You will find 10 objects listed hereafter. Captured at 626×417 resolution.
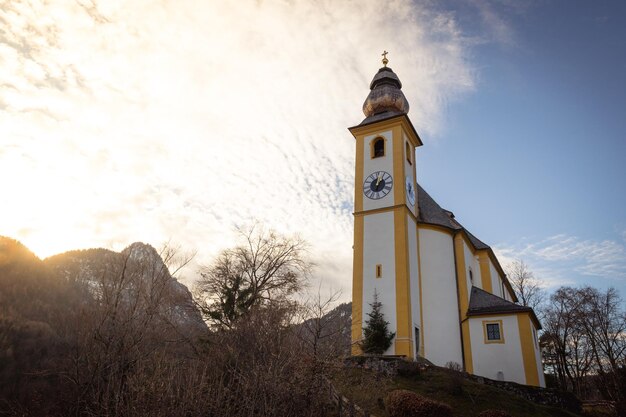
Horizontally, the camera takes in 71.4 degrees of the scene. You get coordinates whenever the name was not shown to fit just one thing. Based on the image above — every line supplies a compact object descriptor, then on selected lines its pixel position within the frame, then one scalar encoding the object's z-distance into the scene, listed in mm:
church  21594
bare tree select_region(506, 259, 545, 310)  41719
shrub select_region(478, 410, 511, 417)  12617
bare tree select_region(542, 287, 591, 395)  33688
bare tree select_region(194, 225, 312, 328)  25203
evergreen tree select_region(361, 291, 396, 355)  21062
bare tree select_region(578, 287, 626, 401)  30500
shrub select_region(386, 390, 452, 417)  12867
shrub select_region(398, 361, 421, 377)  17625
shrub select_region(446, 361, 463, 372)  20062
